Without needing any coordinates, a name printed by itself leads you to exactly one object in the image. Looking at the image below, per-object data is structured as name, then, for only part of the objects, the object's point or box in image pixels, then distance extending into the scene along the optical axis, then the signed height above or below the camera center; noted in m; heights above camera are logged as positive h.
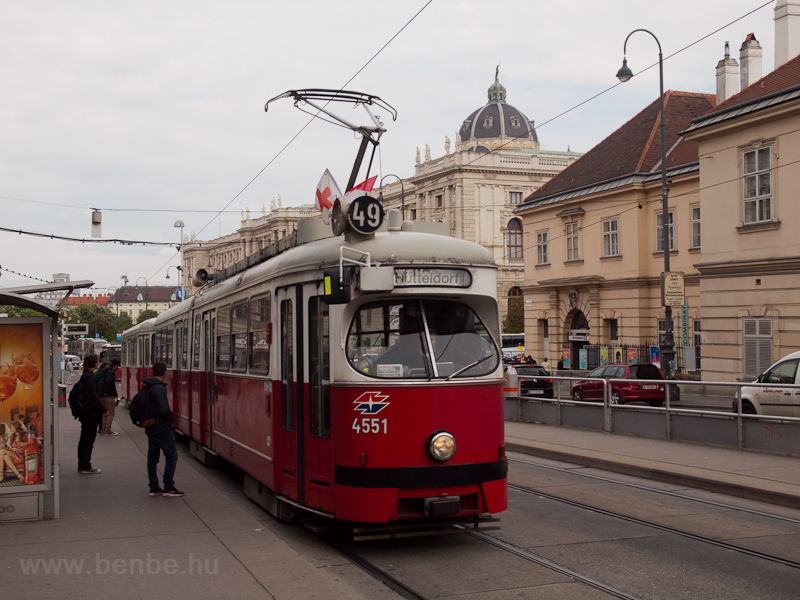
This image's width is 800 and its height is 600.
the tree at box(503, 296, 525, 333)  71.69 +0.28
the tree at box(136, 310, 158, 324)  117.65 +2.08
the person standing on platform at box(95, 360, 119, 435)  18.00 -1.20
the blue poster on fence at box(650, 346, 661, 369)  33.50 -1.41
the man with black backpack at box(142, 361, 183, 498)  10.37 -1.38
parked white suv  13.20 -1.35
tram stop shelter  8.67 -0.80
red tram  7.24 -0.51
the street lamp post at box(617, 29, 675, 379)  26.55 +0.34
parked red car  16.12 -1.52
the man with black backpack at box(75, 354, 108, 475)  11.91 -1.32
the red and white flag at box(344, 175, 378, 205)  10.14 +1.69
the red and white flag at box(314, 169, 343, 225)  11.36 +1.85
